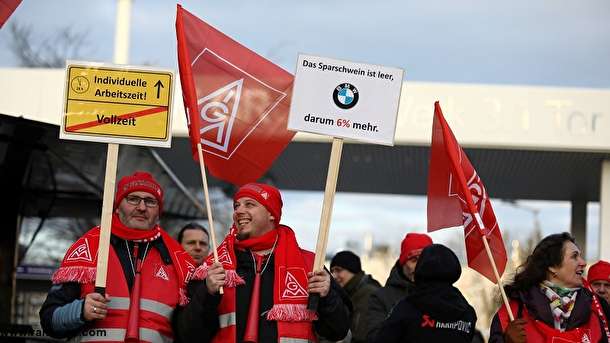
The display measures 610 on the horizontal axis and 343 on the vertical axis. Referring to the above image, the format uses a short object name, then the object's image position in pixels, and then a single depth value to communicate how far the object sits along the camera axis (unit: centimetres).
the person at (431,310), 1296
